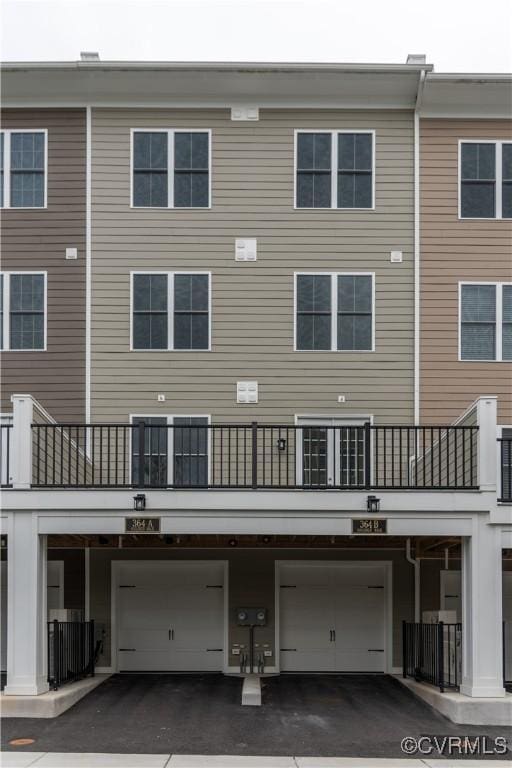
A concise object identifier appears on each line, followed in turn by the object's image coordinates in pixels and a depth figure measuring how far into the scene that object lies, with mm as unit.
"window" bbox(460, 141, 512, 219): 14891
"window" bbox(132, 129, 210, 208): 14891
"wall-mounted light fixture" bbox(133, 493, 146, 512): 11164
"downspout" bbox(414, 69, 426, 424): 14570
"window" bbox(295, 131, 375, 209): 14906
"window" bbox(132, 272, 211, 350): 14727
